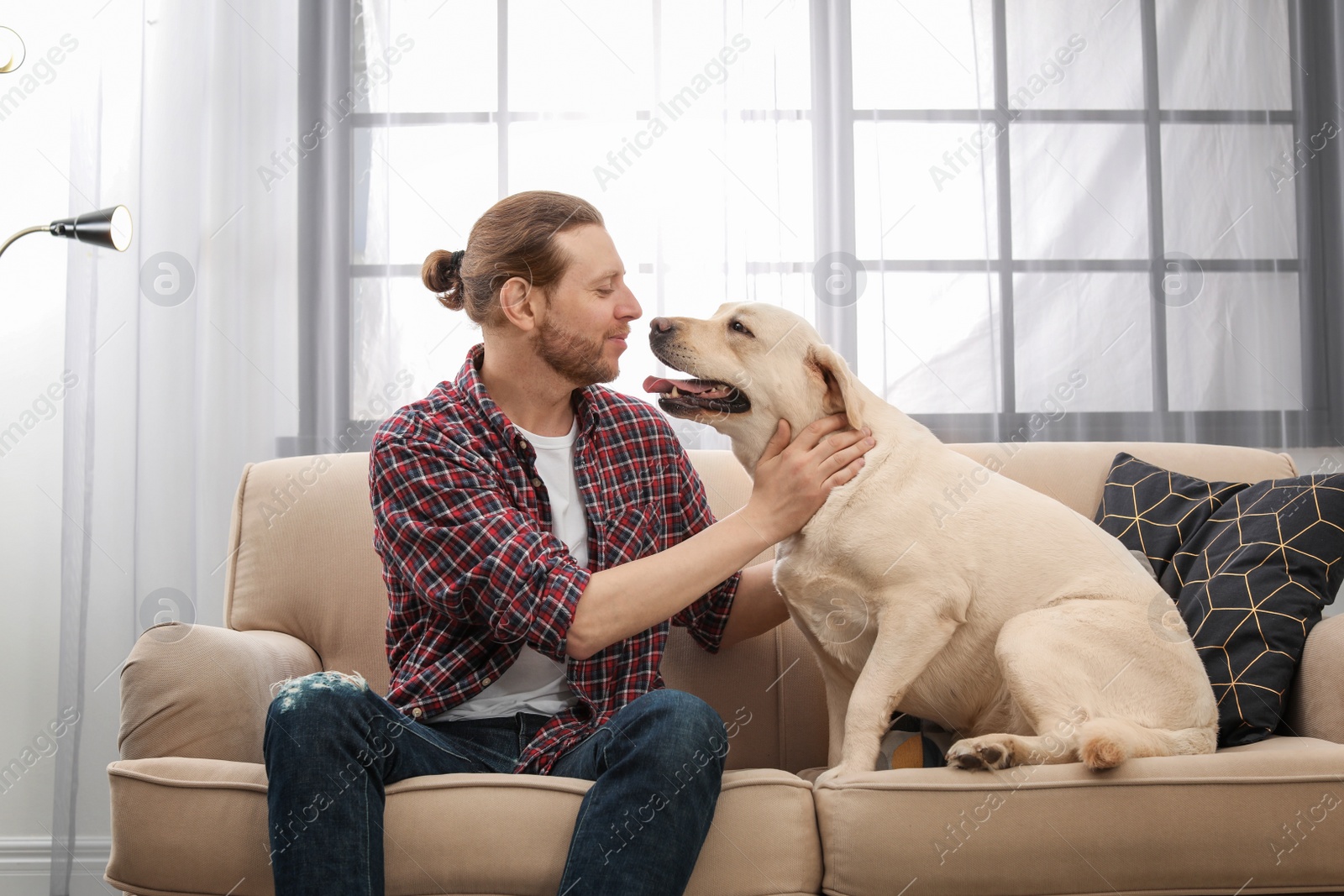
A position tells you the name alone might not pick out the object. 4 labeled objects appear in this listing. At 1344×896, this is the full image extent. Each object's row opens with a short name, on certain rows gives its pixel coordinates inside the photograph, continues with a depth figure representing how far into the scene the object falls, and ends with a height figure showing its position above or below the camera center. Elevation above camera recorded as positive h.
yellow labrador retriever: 1.44 -0.18
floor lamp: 2.05 +0.57
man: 1.25 -0.15
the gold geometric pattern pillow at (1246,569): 1.62 -0.17
